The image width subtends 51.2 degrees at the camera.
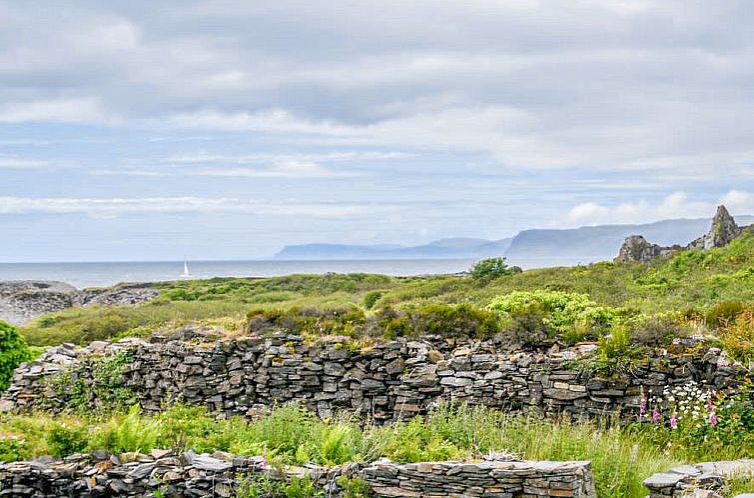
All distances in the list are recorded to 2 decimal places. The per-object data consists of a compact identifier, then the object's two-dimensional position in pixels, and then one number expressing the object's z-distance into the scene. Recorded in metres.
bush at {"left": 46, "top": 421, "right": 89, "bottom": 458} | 9.75
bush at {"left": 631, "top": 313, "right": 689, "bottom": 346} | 12.66
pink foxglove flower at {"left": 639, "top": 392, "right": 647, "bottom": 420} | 11.89
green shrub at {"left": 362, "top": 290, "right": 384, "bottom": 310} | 29.97
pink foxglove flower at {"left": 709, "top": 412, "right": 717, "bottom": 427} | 11.04
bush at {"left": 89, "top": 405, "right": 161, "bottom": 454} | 9.72
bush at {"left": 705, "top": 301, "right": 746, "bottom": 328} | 13.68
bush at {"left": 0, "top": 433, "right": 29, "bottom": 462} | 9.62
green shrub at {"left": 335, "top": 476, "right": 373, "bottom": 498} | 8.34
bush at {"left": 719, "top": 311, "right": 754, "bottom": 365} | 11.98
